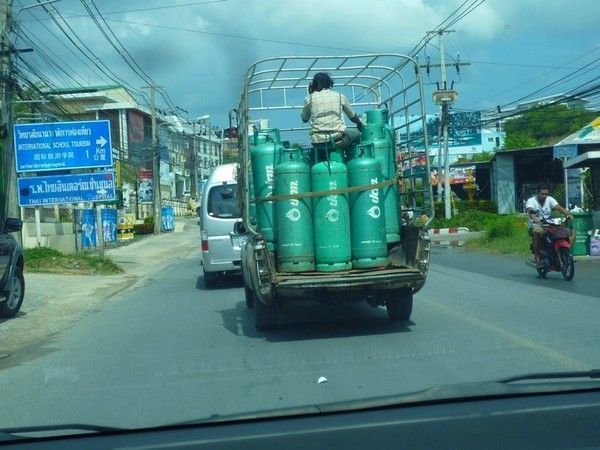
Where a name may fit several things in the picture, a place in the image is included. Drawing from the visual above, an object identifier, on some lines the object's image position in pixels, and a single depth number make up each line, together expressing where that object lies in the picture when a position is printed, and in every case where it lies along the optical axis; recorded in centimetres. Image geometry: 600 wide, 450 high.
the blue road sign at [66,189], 2300
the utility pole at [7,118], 2020
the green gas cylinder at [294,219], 904
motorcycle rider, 1566
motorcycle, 1509
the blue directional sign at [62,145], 2286
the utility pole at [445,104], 4072
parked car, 1250
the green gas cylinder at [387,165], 954
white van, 1542
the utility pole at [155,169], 5062
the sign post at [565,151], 2853
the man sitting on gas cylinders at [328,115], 965
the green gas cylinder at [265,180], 941
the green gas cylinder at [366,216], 914
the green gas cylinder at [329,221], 910
